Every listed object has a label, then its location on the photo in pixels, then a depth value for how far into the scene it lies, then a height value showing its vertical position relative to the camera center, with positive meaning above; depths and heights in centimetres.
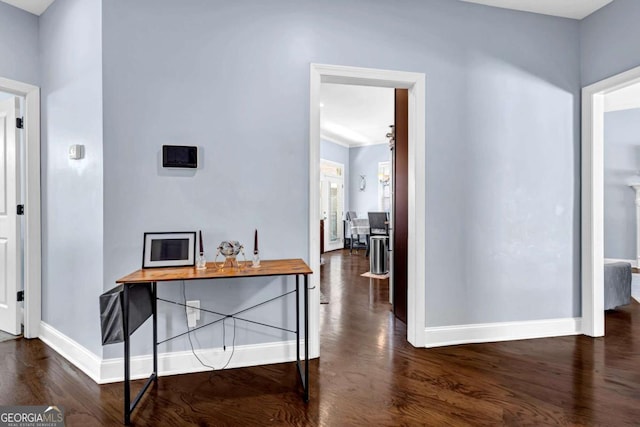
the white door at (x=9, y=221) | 294 -7
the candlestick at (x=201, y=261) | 212 -31
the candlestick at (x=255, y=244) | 221 -22
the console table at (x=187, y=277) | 178 -36
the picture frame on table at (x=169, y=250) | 218 -24
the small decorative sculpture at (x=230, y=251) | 215 -25
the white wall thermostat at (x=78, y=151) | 237 +42
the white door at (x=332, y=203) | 865 +20
